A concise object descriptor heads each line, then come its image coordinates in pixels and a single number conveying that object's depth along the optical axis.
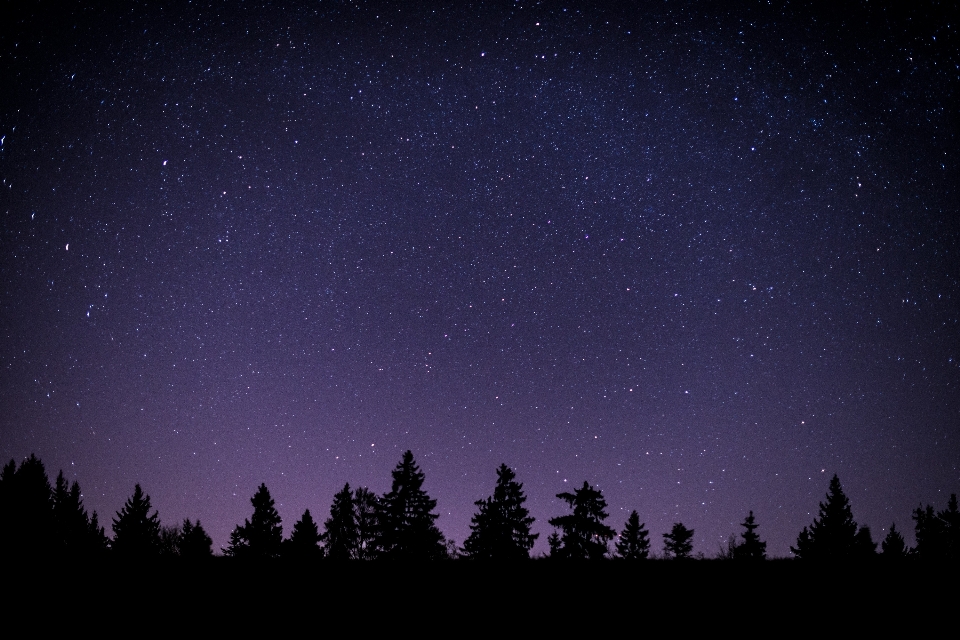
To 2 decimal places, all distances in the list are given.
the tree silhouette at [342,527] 50.28
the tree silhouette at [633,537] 62.37
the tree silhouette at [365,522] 42.59
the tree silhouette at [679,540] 59.70
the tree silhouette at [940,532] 51.62
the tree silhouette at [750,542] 51.44
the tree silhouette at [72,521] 52.91
